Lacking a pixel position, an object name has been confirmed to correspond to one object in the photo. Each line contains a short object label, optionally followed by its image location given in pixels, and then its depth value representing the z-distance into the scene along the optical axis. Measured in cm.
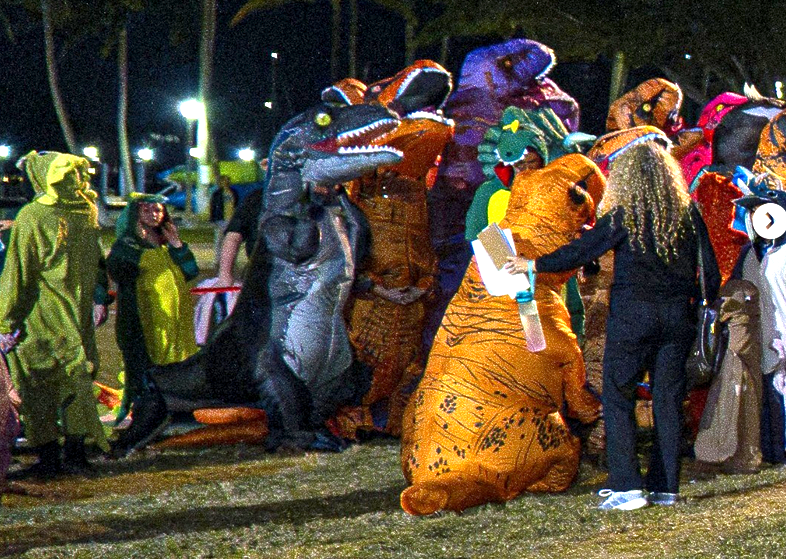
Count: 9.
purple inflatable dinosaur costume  1794
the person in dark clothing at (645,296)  1298
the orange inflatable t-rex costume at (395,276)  1698
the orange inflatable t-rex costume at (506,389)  1286
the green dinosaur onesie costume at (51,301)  1509
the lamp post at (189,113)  8194
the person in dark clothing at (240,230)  1903
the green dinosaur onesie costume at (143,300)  1817
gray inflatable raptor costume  1633
